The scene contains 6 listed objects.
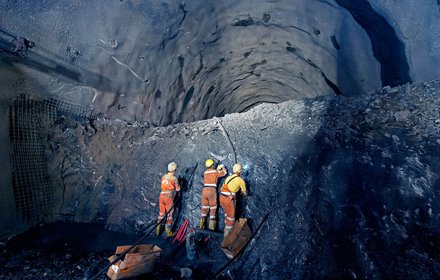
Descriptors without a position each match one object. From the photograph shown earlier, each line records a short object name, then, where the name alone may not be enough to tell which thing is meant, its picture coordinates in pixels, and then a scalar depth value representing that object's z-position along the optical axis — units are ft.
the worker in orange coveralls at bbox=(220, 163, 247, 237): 14.06
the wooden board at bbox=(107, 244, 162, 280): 10.34
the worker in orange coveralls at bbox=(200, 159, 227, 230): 14.92
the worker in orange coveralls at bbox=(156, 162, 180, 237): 15.02
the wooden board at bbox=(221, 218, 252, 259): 12.22
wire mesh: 14.16
